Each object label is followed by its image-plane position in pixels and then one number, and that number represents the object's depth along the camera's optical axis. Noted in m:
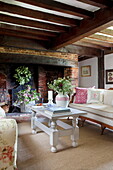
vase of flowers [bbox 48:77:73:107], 2.60
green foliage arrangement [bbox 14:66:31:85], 4.35
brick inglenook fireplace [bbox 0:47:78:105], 4.08
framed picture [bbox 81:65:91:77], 6.32
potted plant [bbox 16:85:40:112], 4.26
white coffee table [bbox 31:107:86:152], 2.02
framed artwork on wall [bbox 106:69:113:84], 5.23
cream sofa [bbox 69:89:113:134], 2.63
